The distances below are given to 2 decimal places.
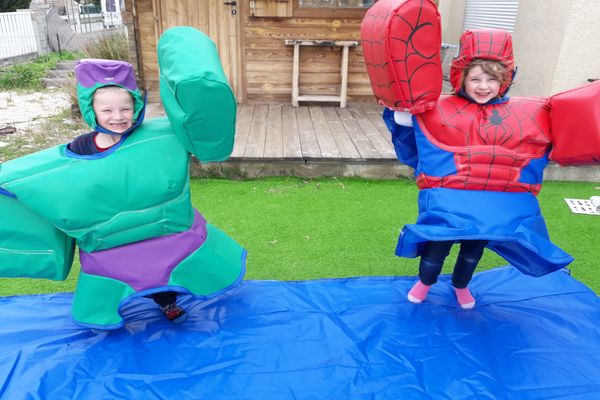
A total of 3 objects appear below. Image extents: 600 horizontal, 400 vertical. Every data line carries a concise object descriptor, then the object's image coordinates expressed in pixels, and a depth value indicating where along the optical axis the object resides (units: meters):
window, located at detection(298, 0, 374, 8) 5.80
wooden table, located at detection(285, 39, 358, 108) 5.80
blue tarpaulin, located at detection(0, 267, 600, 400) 1.97
